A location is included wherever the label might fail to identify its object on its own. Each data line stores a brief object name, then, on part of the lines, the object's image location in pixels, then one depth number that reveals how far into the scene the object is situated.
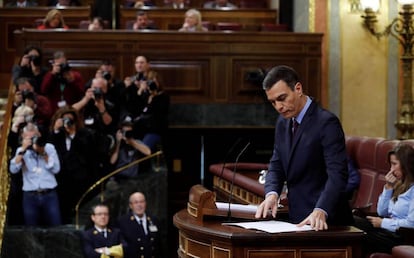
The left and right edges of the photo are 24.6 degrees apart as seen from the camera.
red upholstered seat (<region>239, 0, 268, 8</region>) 15.86
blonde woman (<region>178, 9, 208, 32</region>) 12.87
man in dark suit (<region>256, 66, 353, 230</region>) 4.49
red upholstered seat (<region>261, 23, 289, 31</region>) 13.59
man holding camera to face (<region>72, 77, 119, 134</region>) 10.80
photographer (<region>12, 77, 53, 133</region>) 10.71
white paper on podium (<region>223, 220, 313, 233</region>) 4.33
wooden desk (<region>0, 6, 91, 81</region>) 14.79
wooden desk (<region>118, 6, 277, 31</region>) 15.27
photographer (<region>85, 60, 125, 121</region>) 11.16
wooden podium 4.24
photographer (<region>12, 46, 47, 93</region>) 11.29
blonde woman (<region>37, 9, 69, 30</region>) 12.74
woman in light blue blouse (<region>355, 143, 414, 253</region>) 6.49
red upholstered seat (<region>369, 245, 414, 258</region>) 4.35
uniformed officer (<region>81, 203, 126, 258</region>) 9.45
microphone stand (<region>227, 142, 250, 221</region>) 4.69
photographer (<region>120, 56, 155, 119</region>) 11.20
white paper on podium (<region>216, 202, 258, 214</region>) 4.94
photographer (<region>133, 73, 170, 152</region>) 11.05
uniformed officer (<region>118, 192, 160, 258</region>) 9.78
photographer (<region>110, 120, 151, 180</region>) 10.68
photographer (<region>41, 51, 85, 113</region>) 11.20
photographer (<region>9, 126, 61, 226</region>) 9.80
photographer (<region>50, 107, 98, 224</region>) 10.12
